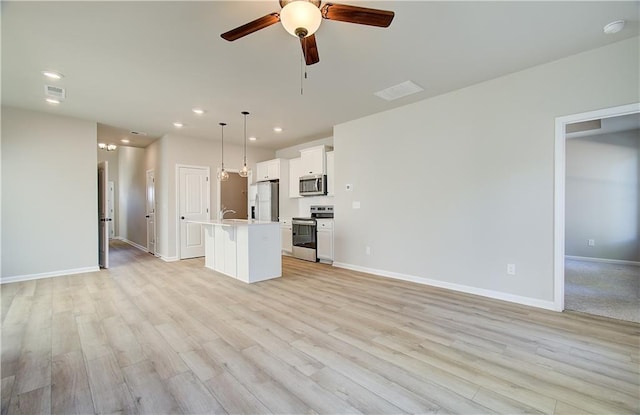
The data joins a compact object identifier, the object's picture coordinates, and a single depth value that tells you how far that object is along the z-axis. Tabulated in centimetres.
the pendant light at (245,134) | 474
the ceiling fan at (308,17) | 172
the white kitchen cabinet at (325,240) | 558
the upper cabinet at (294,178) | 649
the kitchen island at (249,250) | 426
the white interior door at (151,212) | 684
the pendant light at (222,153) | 511
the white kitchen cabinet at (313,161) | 587
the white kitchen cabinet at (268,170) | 688
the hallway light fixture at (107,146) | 690
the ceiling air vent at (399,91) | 368
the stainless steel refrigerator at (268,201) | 698
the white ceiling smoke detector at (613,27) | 243
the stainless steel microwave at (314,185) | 585
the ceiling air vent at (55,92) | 366
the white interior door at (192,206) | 625
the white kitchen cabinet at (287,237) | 668
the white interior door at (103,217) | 539
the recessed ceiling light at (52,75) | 325
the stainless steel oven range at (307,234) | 592
